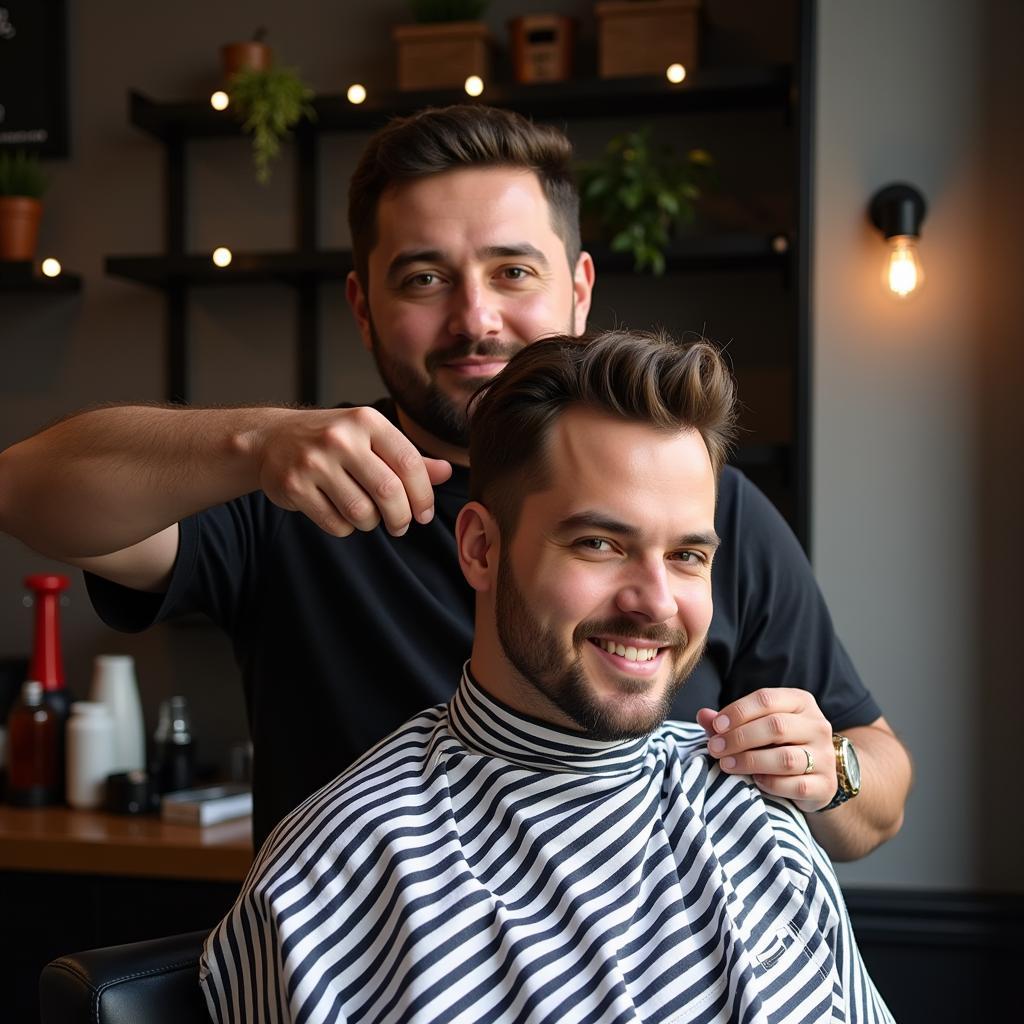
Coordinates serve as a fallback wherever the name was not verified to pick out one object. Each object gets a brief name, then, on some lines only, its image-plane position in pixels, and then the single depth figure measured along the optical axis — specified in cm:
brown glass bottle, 318
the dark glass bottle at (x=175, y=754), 317
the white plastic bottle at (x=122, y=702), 325
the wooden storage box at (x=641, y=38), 316
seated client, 126
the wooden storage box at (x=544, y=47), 321
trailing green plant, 324
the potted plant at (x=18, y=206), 349
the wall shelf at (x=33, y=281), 347
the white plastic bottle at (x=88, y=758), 314
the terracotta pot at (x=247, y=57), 335
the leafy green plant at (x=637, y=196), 301
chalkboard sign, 362
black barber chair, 130
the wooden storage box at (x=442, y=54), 324
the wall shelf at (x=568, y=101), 308
